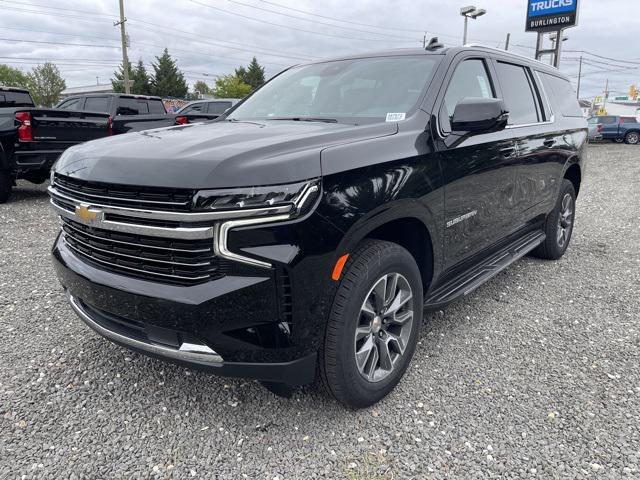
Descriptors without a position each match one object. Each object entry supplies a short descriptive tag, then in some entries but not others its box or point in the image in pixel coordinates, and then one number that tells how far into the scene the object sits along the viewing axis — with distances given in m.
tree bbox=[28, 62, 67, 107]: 68.12
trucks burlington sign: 20.75
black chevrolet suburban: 1.97
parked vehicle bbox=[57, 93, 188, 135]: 9.70
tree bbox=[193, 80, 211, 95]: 89.97
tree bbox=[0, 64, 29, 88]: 75.19
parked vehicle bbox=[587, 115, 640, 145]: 26.89
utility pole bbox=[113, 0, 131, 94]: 32.93
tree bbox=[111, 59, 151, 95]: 56.66
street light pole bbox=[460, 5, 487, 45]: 22.24
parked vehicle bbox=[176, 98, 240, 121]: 13.81
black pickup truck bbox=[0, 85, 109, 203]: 7.23
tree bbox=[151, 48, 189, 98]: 57.34
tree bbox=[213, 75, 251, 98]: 61.53
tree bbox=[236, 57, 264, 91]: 67.06
